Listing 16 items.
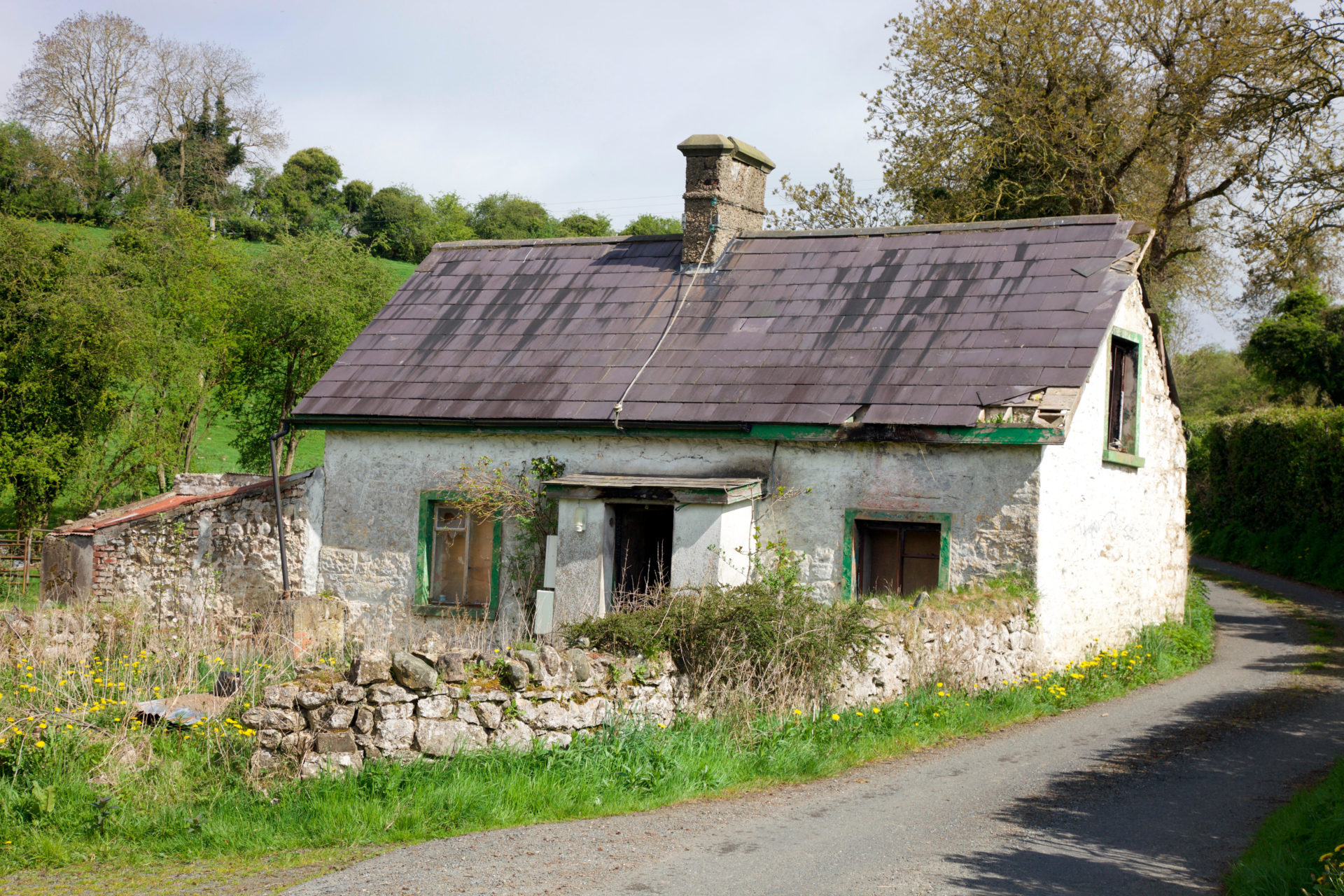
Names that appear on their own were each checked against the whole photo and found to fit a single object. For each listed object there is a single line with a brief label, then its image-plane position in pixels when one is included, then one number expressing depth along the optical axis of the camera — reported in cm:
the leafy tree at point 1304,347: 2992
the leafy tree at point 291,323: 2530
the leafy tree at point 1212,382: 4378
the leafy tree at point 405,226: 6191
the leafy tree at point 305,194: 5391
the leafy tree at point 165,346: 2278
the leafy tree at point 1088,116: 2364
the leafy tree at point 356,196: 6750
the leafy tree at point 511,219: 7000
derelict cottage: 1234
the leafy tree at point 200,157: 4331
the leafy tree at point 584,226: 6944
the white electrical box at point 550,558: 1305
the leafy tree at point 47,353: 2147
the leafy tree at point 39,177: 4084
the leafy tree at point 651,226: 6810
